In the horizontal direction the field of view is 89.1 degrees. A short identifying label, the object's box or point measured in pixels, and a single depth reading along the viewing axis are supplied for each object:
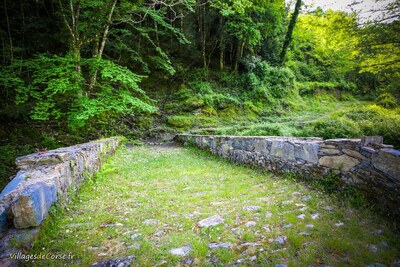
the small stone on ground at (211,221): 2.90
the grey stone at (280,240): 2.40
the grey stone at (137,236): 2.59
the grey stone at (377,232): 2.55
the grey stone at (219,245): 2.39
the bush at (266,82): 17.86
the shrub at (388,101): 16.64
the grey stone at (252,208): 3.32
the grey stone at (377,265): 2.02
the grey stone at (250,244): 2.38
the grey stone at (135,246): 2.39
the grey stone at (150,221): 3.01
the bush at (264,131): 9.04
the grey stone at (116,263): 2.09
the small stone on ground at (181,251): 2.28
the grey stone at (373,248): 2.23
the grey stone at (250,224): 2.82
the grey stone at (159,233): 2.69
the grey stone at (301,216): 2.93
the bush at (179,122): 14.03
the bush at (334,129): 6.92
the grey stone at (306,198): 3.54
